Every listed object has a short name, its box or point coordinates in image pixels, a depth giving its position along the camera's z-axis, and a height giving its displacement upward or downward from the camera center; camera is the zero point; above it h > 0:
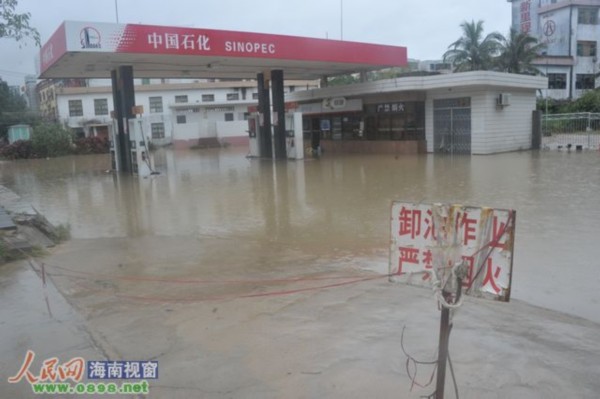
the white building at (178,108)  42.34 +1.69
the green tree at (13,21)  6.88 +1.46
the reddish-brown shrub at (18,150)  33.66 -1.05
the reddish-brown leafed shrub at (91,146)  36.38 -1.00
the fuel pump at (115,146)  20.97 -0.63
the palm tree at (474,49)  43.91 +5.59
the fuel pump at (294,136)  22.84 -0.54
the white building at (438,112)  21.88 +0.26
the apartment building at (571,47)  51.53 +6.51
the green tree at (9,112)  47.72 +2.07
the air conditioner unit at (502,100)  21.98 +0.65
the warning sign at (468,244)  2.73 -0.67
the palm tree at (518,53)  43.50 +5.02
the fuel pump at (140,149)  18.48 -0.69
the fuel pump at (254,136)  25.12 -0.53
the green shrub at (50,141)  34.09 -0.52
